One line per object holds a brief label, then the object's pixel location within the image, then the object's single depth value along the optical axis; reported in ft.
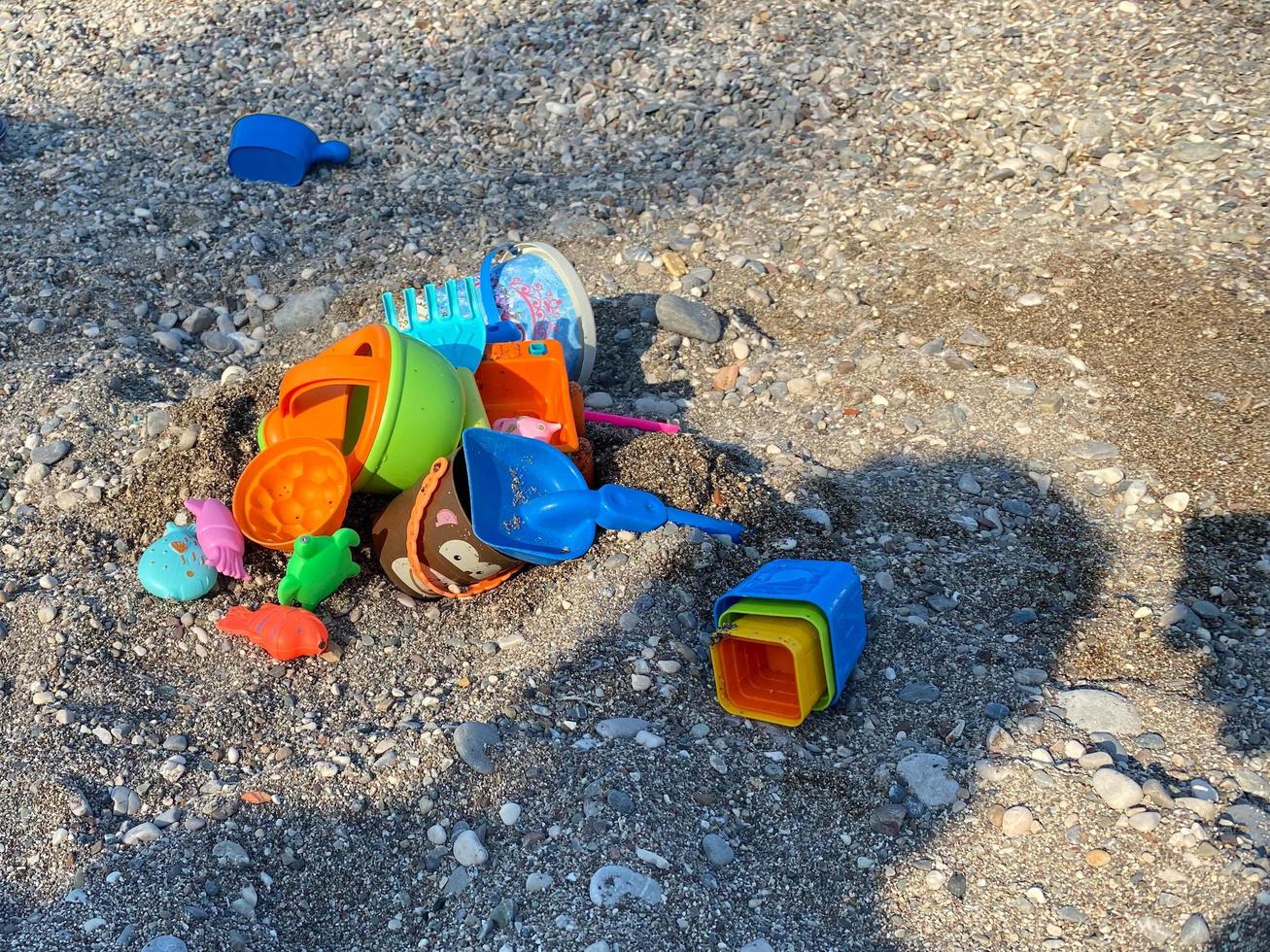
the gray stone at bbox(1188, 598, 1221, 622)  8.12
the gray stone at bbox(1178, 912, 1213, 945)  5.85
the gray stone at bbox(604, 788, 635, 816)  6.53
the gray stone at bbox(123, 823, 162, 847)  6.39
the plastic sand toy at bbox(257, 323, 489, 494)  7.99
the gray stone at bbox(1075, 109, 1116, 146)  13.84
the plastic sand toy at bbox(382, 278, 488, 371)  9.34
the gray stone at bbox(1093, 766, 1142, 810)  6.55
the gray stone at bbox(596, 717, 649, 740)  7.06
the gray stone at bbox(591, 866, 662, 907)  6.07
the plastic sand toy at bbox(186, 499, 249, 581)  7.86
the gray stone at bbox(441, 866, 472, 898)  6.19
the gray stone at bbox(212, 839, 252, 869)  6.31
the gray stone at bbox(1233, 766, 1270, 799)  6.63
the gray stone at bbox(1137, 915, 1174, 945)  5.90
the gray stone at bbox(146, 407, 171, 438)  9.28
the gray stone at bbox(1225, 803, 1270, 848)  6.29
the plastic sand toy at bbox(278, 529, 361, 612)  7.69
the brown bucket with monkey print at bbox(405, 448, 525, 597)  7.72
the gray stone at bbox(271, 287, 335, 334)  11.71
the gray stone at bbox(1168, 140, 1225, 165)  13.35
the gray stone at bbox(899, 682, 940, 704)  7.44
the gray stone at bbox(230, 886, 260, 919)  6.07
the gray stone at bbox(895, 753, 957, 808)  6.73
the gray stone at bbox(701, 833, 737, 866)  6.36
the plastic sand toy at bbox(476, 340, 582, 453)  9.02
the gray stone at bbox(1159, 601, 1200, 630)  7.98
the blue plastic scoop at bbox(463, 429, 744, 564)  8.02
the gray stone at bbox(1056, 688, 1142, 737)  7.13
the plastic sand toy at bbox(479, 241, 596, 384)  10.20
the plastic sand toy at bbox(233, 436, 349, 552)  8.02
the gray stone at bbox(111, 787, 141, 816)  6.59
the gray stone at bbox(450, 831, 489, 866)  6.34
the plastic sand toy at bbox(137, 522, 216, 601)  7.90
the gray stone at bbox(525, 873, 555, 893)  6.16
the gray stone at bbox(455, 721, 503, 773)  6.86
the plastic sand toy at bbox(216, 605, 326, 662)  7.57
